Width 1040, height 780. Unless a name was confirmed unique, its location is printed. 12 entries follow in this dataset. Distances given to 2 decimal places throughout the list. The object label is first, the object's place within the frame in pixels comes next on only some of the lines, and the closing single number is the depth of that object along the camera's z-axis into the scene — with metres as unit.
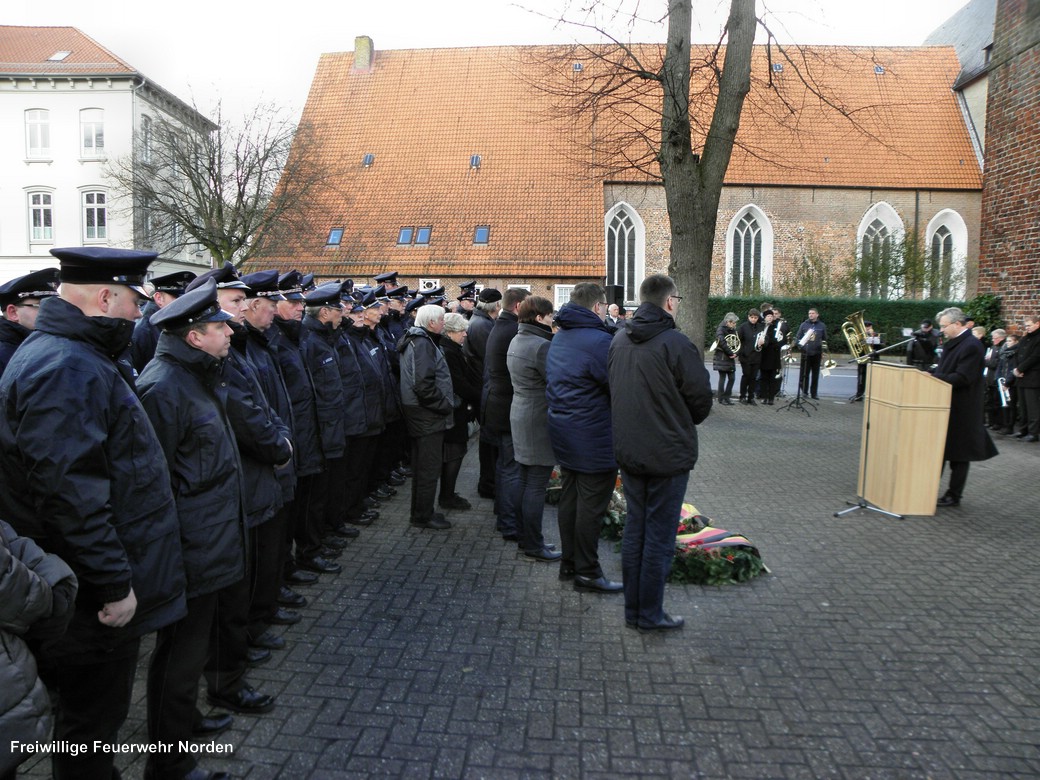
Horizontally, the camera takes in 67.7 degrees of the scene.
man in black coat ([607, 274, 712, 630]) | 4.46
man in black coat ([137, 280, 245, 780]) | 3.11
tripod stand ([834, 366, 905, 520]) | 7.56
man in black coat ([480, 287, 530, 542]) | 6.57
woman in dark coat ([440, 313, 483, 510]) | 7.52
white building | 36.62
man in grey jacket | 6.68
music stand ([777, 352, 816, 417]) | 15.53
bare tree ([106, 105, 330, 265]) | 28.17
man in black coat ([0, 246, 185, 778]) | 2.50
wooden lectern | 7.23
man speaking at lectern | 7.62
